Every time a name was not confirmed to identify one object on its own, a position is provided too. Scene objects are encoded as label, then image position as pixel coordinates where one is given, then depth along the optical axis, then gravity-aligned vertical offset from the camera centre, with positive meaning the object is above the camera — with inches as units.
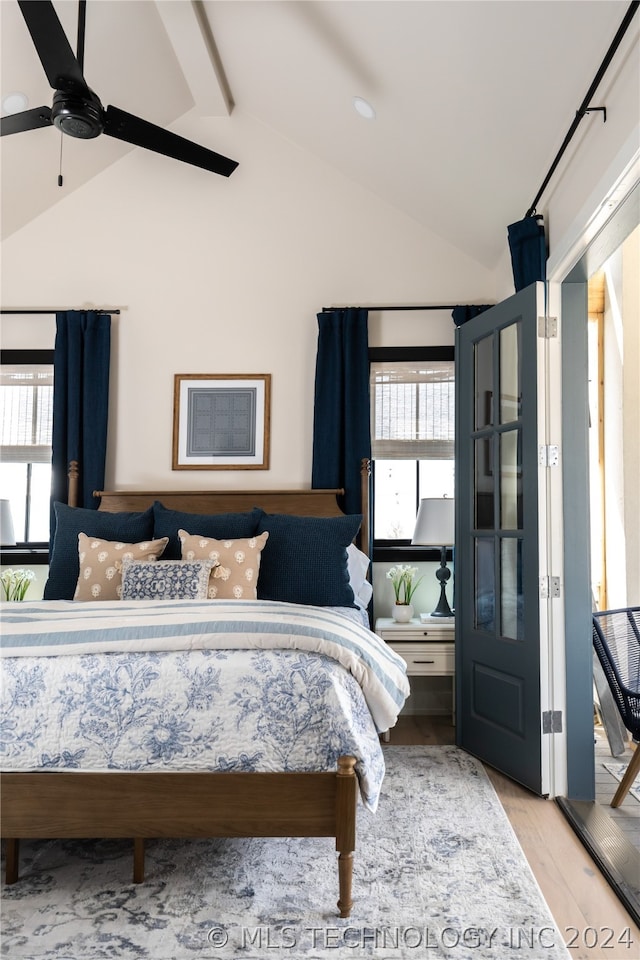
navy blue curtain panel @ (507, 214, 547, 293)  120.5 +47.2
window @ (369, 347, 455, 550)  166.9 +20.4
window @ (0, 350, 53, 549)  170.6 +17.0
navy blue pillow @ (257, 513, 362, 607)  134.3 -10.6
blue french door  118.4 -5.3
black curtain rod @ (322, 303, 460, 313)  167.5 +50.0
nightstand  149.9 -29.8
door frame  113.8 -3.6
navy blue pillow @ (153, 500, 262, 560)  144.3 -3.6
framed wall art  168.1 +21.3
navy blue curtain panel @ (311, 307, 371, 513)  162.4 +25.3
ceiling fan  89.9 +62.8
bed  79.1 -27.4
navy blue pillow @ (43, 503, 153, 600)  139.8 -5.5
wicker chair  103.1 -24.1
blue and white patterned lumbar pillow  120.7 -13.0
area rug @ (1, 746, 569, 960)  72.2 -46.3
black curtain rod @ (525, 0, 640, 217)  78.3 +56.1
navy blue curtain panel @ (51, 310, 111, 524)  164.7 +26.4
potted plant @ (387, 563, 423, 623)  156.0 -17.8
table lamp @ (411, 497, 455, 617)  153.3 -3.9
